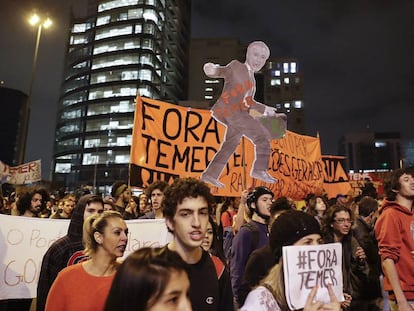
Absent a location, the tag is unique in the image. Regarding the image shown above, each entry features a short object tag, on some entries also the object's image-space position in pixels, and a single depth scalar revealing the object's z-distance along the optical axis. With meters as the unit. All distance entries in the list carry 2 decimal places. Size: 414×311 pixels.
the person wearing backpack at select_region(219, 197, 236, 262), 6.35
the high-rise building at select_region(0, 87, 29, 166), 154.93
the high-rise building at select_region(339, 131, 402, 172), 94.44
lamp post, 14.34
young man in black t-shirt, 2.28
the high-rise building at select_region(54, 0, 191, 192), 84.44
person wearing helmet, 3.93
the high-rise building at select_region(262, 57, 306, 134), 89.38
